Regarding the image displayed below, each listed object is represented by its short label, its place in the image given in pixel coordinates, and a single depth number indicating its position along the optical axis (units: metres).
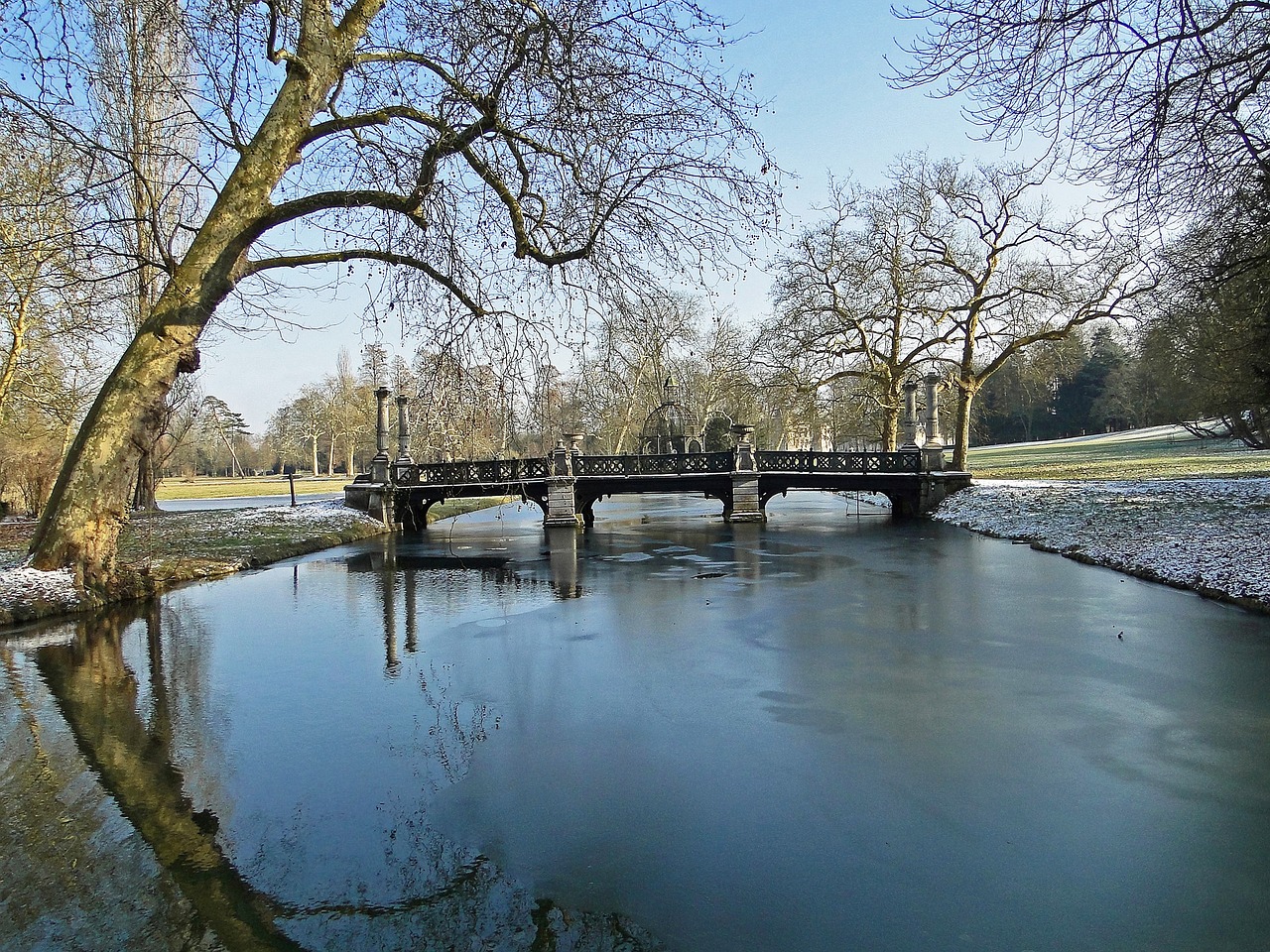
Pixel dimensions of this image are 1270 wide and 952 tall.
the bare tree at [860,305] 31.94
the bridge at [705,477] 28.00
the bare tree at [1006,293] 29.33
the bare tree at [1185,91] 6.91
